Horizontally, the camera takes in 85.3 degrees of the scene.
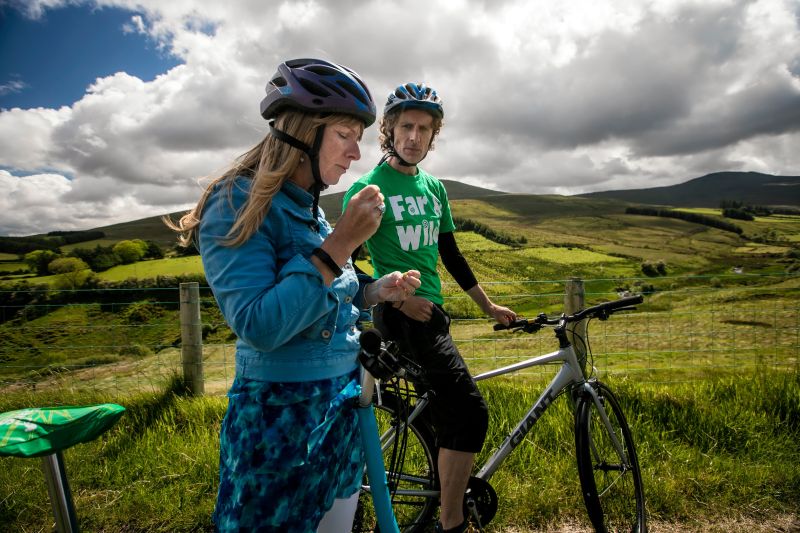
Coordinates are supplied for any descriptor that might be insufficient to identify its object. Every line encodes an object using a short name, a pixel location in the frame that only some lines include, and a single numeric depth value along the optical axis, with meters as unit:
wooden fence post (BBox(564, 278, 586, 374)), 4.46
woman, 1.15
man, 2.40
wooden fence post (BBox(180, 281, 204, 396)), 4.84
